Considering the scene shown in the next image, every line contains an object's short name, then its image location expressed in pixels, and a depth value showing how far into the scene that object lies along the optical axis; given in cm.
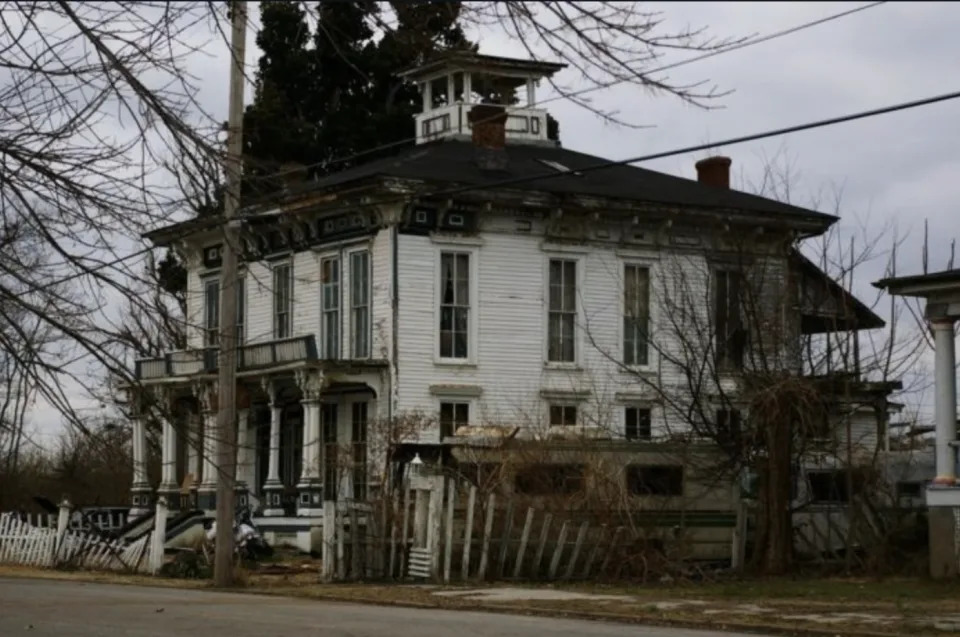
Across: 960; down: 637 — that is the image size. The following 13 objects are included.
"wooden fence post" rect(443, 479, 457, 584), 2777
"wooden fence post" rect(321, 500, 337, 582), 2859
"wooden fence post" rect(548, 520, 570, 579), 2850
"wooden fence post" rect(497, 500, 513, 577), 2823
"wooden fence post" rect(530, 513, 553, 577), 2847
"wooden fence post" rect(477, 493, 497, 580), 2797
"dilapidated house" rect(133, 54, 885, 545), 3809
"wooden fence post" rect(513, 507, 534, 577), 2823
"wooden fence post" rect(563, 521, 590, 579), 2864
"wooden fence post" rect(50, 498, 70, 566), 3578
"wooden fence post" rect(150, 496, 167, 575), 3225
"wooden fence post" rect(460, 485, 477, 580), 2795
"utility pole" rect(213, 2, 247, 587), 1844
